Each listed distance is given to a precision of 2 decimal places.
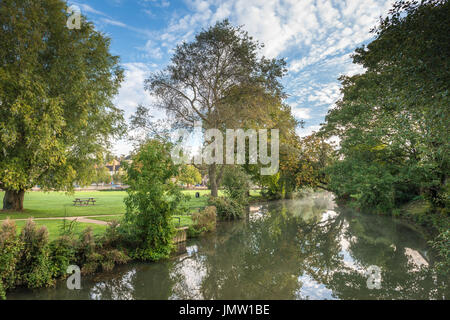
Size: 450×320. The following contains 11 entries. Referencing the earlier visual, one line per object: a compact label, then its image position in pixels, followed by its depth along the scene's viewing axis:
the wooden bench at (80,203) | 20.81
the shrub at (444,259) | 5.78
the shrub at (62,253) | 6.18
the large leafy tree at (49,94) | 10.58
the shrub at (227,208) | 16.97
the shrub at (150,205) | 7.96
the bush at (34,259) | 5.66
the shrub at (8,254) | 5.24
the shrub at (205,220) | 12.43
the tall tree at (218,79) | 16.20
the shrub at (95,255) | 6.70
